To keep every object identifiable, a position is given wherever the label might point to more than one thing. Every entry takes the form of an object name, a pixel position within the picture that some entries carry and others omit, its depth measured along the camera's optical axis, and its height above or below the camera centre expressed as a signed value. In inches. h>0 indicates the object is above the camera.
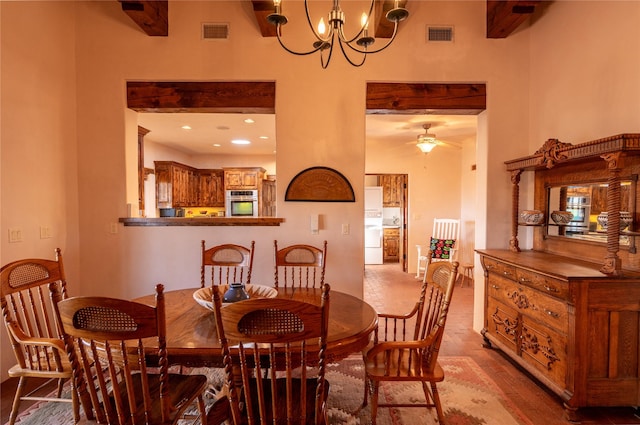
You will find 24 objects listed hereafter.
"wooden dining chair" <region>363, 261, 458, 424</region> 64.8 -34.0
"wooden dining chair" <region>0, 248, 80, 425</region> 62.6 -26.9
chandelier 60.9 +39.2
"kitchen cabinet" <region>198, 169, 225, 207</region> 280.5 +16.8
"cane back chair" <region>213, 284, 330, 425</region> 41.8 -18.2
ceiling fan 186.4 +39.9
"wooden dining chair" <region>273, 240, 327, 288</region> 98.9 -16.6
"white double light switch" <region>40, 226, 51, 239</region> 102.7 -9.2
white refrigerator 296.5 -20.2
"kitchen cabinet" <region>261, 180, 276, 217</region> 279.8 +7.5
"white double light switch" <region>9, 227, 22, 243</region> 91.7 -8.8
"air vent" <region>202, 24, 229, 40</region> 117.6 +66.5
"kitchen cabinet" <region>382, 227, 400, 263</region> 319.3 -39.4
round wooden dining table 52.6 -24.0
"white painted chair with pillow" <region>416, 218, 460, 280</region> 214.8 -24.2
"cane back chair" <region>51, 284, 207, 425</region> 42.8 -22.1
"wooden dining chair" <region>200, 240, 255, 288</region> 98.4 -16.3
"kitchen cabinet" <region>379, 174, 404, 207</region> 323.3 +16.8
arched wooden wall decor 118.6 +7.2
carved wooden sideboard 75.2 -25.6
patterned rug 77.1 -53.2
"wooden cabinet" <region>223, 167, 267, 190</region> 270.2 +24.1
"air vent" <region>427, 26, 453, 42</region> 119.0 +66.8
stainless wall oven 269.6 +3.1
